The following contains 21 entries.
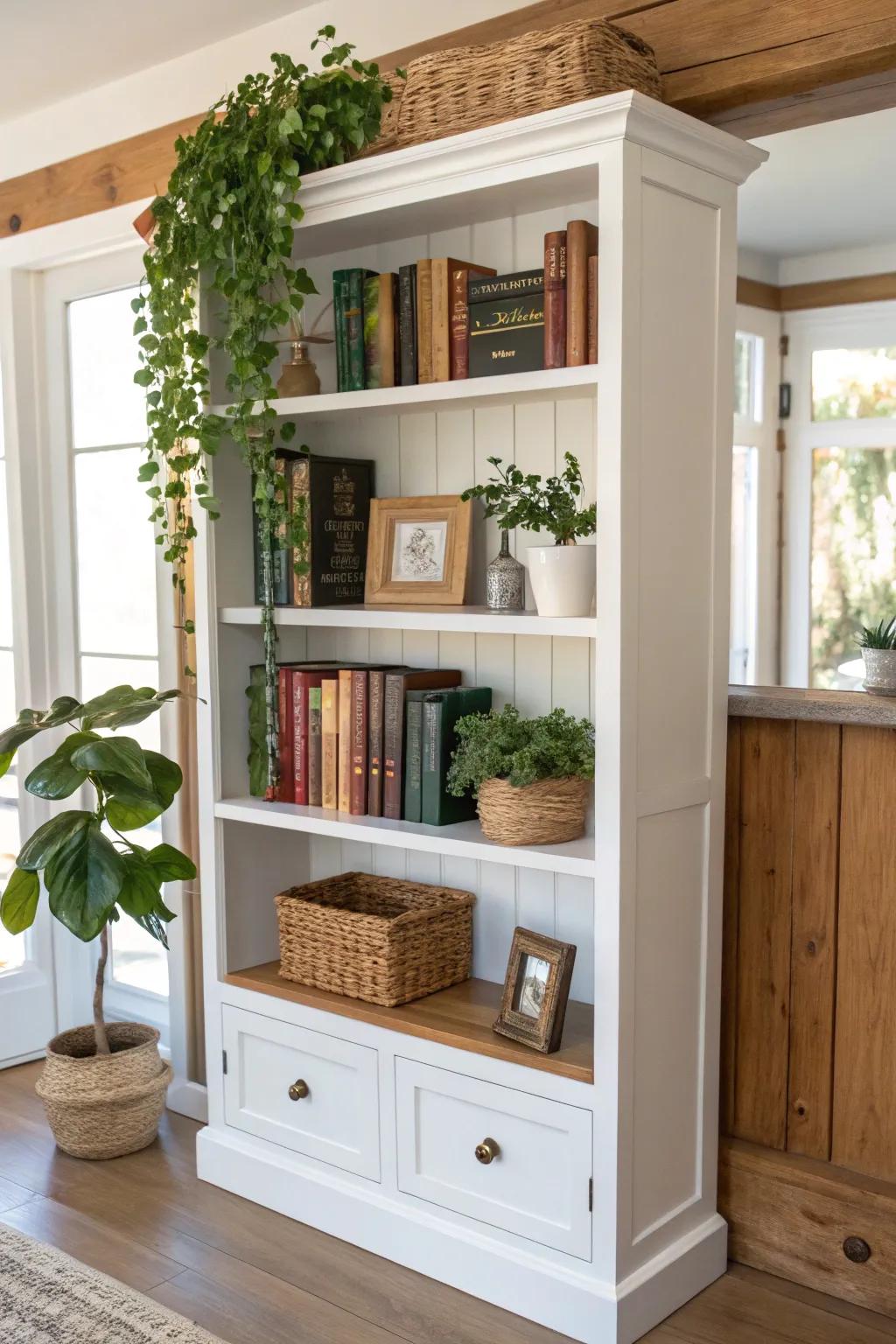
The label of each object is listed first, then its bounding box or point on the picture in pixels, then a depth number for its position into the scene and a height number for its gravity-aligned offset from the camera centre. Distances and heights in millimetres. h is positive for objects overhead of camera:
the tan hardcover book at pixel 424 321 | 2391 +462
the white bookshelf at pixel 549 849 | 2059 -474
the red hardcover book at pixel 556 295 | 2141 +458
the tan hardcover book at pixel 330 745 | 2559 -367
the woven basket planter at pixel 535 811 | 2203 -434
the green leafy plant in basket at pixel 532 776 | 2203 -376
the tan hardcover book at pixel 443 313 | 2346 +468
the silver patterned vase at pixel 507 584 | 2350 -37
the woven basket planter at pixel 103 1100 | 2844 -1208
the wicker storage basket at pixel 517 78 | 2006 +810
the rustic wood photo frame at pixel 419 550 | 2494 +29
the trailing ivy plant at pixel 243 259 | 2318 +597
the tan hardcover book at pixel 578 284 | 2100 +468
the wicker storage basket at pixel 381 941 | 2441 -751
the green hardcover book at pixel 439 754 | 2391 -361
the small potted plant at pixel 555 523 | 2154 +71
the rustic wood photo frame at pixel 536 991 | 2197 -761
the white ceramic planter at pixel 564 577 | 2146 -24
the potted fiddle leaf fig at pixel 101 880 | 2525 -654
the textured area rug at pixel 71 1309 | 2146 -1313
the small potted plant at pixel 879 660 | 2301 -180
